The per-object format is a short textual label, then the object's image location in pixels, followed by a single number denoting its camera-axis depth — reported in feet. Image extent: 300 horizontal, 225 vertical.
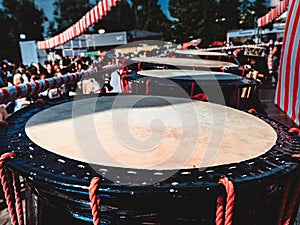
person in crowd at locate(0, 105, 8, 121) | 9.07
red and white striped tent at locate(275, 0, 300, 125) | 6.77
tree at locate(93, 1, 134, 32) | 100.07
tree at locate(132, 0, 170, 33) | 115.85
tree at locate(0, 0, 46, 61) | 93.47
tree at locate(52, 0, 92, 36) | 101.24
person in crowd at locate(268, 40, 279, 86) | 25.95
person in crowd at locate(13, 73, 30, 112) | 10.91
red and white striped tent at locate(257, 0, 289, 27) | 16.96
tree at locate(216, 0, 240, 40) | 84.99
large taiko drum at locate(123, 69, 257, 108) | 4.99
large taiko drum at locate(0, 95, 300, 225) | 2.03
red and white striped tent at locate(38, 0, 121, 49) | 13.76
